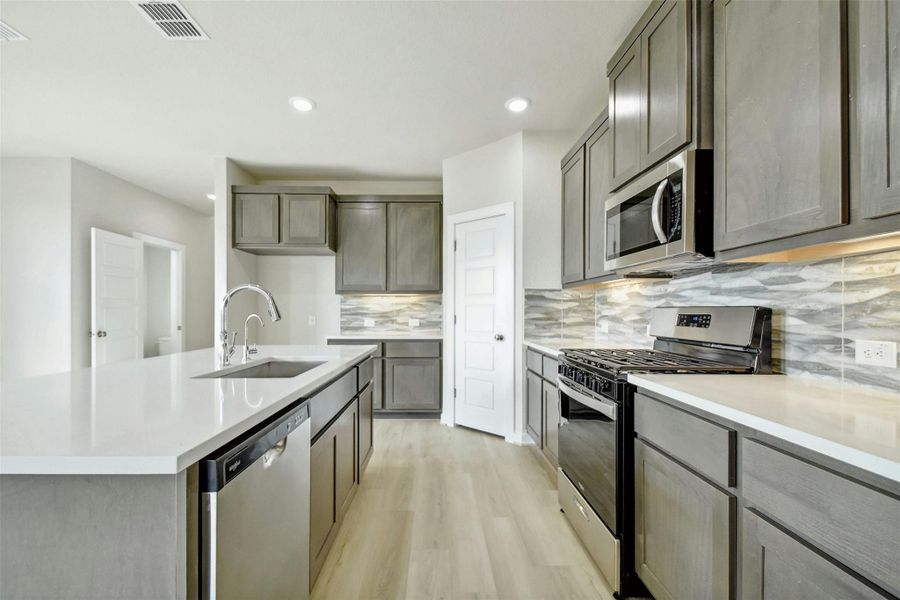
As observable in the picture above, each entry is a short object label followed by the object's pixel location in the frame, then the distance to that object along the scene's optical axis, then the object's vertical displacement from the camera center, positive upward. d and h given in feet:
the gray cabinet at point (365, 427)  7.69 -2.63
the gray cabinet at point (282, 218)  13.21 +2.75
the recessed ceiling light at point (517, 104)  9.24 +4.70
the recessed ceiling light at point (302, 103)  9.27 +4.72
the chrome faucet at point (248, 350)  6.71 -0.93
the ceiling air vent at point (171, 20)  6.38 +4.77
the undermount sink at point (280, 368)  6.73 -1.20
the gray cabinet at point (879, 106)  2.78 +1.43
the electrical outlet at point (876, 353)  3.71 -0.50
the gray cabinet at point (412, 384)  13.17 -2.83
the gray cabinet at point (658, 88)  4.67 +2.88
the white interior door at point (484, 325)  10.91 -0.72
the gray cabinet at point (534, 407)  8.93 -2.56
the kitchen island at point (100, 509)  2.22 -1.25
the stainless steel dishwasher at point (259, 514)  2.53 -1.67
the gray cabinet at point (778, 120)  3.22 +1.70
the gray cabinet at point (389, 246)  13.78 +1.92
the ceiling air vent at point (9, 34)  6.84 +4.72
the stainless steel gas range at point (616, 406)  4.83 -1.44
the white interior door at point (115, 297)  13.28 +0.06
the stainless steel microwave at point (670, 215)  4.66 +1.12
